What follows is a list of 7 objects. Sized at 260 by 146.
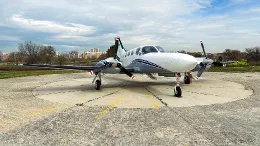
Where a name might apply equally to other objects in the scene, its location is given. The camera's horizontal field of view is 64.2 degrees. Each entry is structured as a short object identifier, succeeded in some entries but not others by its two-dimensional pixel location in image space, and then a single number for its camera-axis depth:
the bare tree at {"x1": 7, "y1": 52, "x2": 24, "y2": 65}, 62.04
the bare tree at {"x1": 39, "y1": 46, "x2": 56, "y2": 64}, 54.27
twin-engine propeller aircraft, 10.91
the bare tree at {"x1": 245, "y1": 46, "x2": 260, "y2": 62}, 59.06
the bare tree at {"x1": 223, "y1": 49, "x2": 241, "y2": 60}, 70.19
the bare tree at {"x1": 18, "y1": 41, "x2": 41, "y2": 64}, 64.71
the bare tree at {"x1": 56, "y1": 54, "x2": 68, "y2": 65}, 50.33
